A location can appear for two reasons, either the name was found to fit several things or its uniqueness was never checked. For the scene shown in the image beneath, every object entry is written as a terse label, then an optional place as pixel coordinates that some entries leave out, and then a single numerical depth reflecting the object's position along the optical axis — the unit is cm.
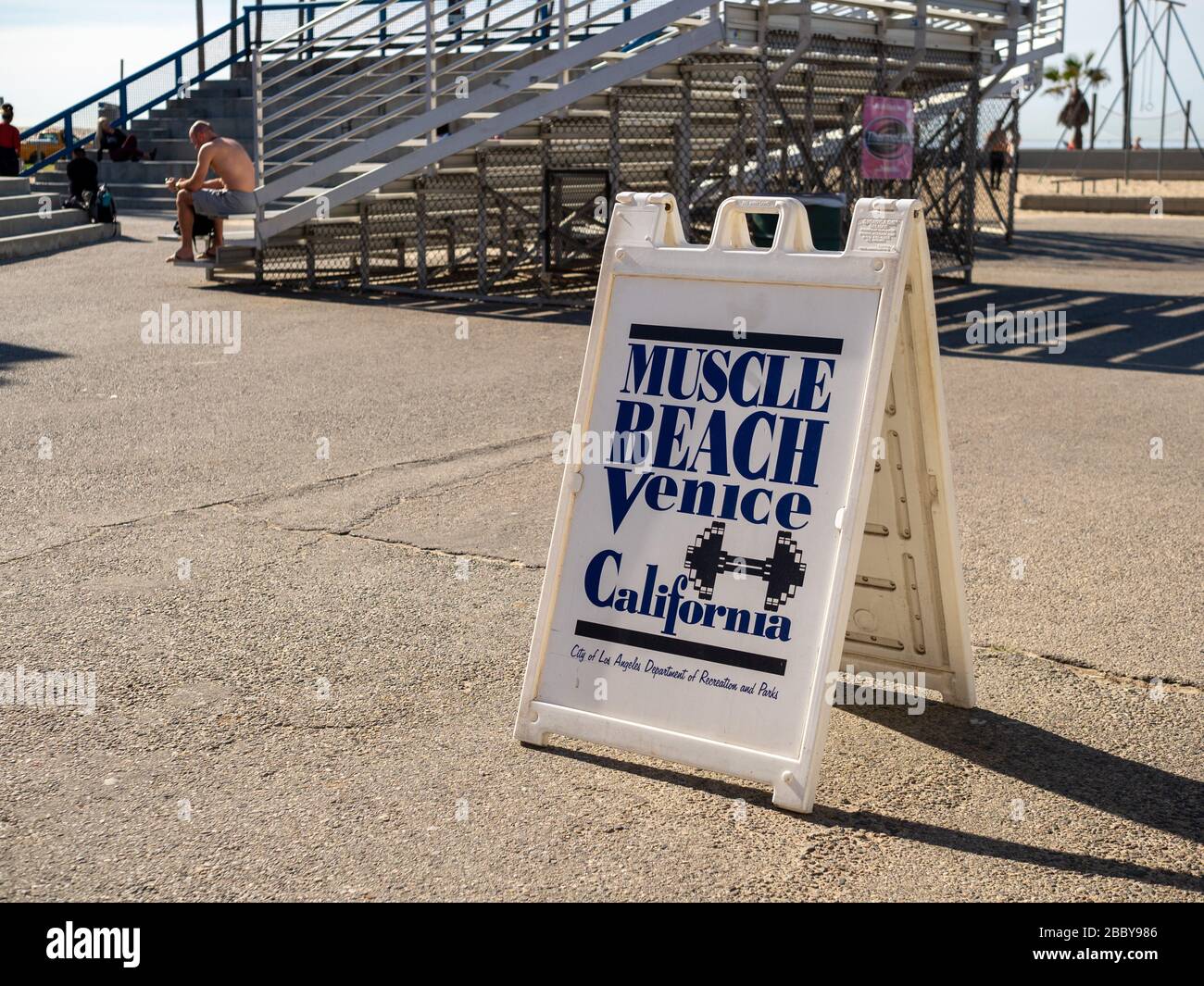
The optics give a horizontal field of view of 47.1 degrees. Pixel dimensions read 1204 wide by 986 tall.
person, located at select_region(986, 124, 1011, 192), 2132
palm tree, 7294
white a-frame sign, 376
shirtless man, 1509
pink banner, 1520
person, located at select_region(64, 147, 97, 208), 2114
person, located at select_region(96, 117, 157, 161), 2673
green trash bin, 1238
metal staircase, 1369
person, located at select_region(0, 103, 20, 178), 2195
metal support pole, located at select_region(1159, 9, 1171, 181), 3587
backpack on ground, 2047
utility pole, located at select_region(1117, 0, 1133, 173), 4041
